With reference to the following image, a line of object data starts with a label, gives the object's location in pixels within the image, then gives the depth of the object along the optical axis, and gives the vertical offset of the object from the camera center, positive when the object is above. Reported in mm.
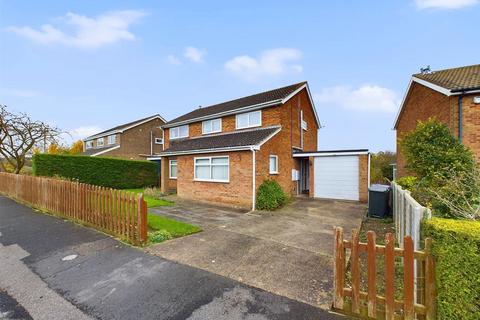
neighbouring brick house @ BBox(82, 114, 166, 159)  28297 +2460
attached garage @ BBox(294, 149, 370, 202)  13673 -890
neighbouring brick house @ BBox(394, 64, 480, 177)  9922 +2873
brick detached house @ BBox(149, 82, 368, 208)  12062 +480
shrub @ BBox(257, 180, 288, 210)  11273 -1817
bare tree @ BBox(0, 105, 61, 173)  18442 +2021
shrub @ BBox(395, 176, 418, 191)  7482 -836
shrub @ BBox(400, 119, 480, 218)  5077 -196
